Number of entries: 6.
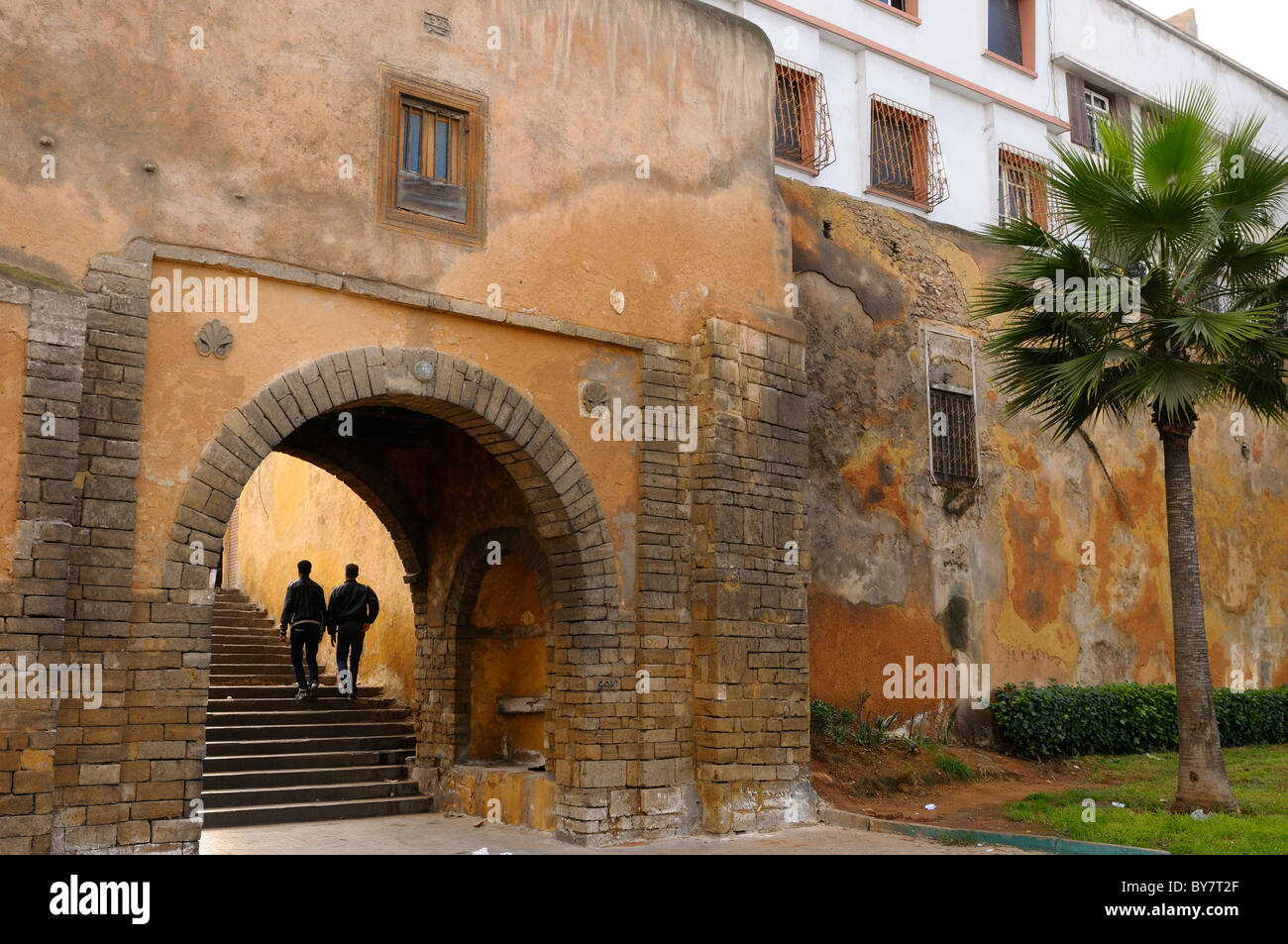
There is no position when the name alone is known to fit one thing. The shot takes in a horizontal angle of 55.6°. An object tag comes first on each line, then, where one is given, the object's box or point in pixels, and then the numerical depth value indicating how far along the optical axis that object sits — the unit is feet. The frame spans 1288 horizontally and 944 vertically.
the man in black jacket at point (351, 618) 42.73
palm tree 31.01
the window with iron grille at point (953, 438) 44.57
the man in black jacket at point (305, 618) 42.06
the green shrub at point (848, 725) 38.04
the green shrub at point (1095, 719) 43.19
